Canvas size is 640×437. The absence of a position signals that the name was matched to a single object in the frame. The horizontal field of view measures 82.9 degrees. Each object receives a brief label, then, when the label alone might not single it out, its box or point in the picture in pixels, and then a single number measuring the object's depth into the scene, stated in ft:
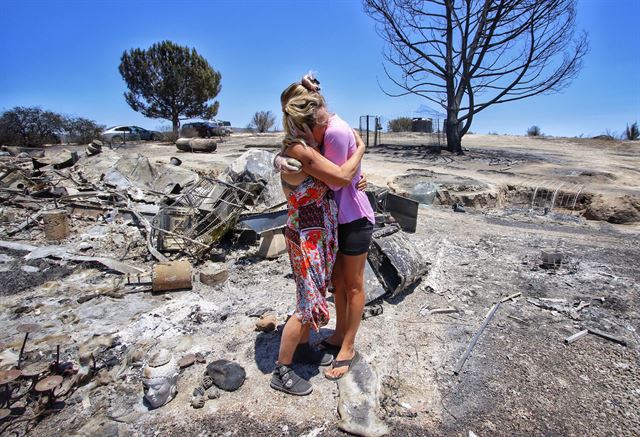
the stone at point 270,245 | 14.02
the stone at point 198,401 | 6.72
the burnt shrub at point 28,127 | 58.75
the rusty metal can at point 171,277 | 11.40
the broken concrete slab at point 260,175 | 19.38
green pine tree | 91.76
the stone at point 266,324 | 9.15
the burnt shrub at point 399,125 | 83.46
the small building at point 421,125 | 71.15
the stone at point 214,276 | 12.05
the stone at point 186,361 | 7.84
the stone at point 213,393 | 6.98
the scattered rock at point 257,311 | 10.05
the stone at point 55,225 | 16.48
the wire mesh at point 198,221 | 13.83
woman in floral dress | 5.93
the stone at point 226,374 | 7.23
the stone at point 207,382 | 7.24
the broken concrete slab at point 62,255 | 13.20
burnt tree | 41.29
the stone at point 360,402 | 6.31
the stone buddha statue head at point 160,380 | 6.73
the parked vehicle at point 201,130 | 72.43
